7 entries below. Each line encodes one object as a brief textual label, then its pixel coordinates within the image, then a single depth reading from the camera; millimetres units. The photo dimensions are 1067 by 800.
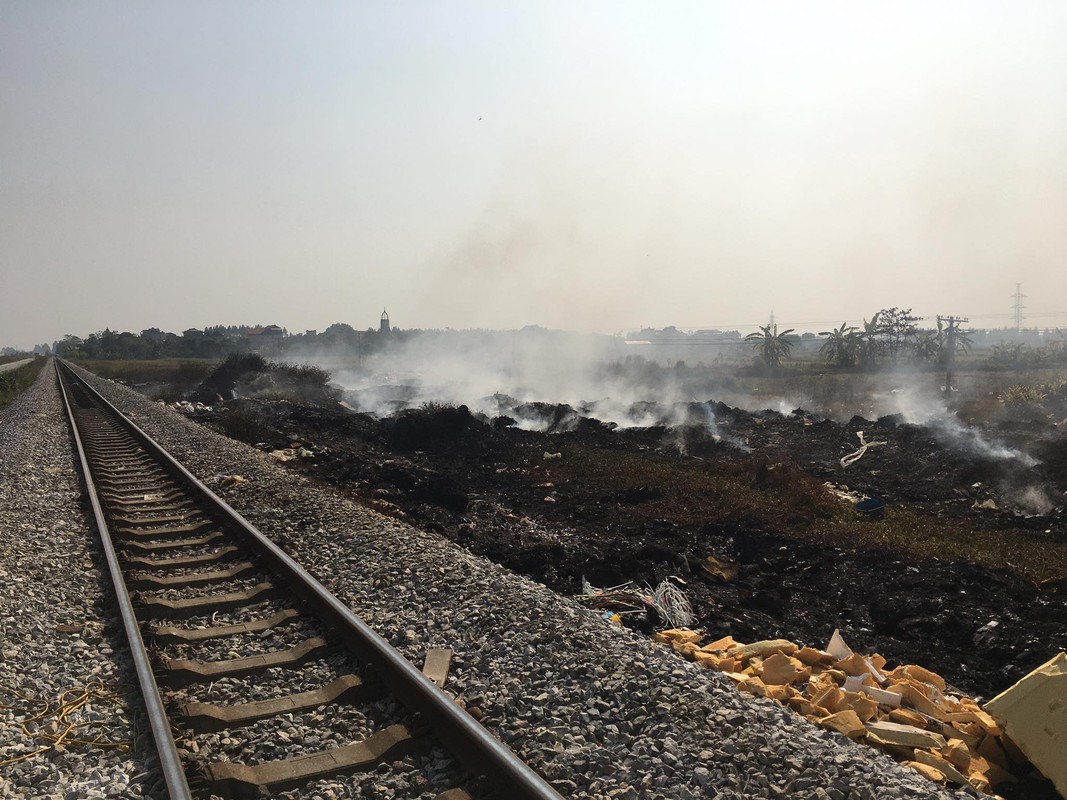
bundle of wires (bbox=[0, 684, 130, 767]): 4621
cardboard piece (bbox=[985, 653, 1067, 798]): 4559
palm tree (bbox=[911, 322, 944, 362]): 67312
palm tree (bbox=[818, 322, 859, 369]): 62250
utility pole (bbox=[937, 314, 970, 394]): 36347
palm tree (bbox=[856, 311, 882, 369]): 64875
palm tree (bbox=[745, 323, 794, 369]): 61938
